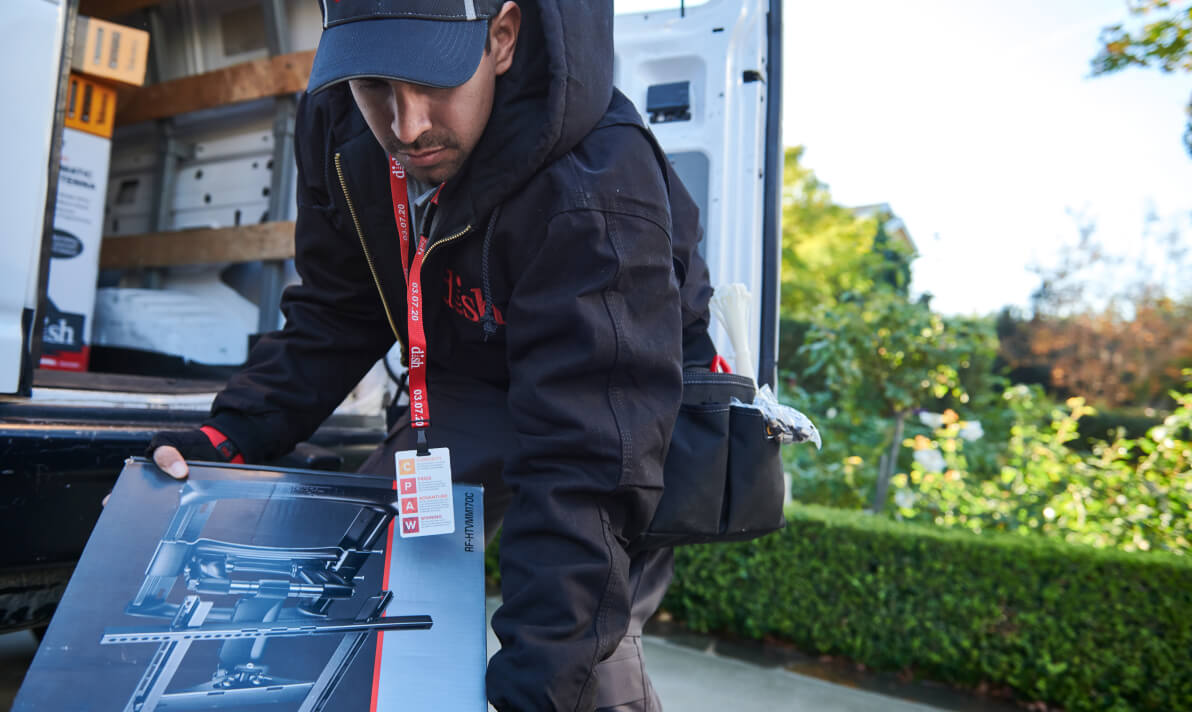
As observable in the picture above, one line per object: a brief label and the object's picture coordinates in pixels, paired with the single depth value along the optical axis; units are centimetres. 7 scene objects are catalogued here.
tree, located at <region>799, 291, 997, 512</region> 459
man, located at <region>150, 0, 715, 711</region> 108
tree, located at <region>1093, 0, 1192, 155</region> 412
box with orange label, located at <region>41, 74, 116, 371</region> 339
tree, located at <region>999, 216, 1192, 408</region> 1462
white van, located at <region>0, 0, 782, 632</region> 155
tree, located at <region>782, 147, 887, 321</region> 1215
